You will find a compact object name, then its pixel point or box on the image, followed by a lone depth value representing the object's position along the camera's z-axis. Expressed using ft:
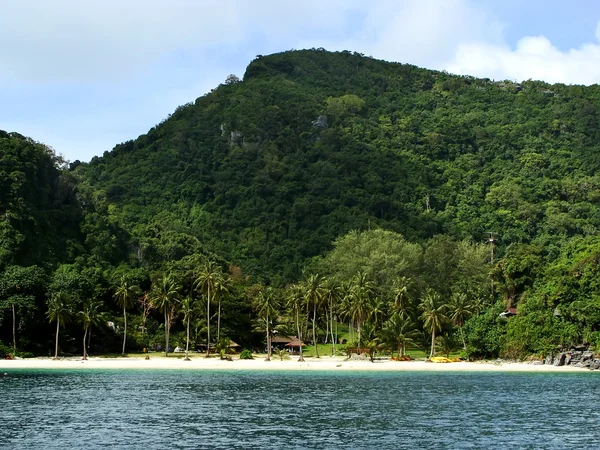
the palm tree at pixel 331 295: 370.94
